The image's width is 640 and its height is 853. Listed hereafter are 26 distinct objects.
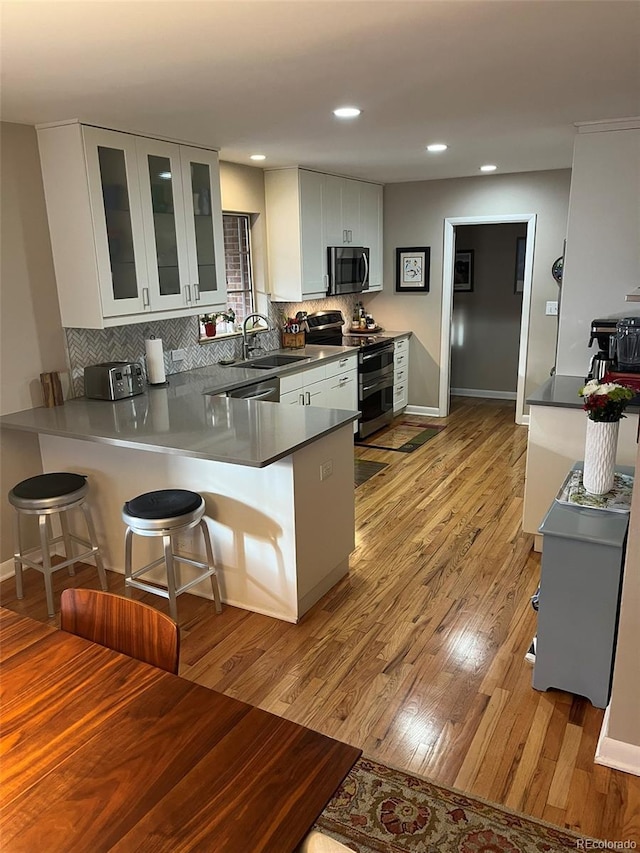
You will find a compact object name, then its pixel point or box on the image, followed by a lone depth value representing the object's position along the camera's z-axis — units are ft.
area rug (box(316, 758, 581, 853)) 5.90
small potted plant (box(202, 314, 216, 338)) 15.26
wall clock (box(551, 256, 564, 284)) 18.54
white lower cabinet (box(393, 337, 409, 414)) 21.02
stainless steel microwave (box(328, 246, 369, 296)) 18.52
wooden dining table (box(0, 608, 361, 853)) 3.36
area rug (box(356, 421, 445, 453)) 18.69
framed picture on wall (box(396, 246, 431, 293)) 20.94
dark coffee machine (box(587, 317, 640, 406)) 10.52
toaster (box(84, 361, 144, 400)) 11.48
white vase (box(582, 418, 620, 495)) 8.16
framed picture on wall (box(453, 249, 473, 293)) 24.04
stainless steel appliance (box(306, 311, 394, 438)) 18.85
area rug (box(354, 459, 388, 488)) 15.81
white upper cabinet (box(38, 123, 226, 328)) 10.48
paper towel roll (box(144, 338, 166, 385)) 12.73
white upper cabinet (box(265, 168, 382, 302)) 16.55
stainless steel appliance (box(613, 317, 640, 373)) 10.77
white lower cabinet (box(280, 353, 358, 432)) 15.26
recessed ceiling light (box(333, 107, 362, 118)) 9.76
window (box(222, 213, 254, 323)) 16.49
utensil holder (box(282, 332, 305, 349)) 17.88
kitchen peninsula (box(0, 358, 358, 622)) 9.05
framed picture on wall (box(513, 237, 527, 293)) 22.88
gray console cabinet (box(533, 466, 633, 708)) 7.28
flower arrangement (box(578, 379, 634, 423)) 8.04
